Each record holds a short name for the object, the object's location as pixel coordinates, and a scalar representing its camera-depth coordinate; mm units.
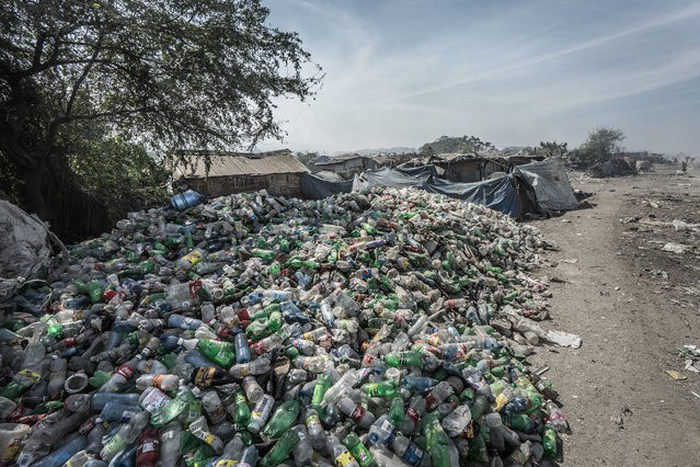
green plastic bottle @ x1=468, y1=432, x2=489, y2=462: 2432
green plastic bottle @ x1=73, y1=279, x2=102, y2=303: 3302
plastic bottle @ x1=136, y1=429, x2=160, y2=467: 1873
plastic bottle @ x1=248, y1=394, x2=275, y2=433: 2152
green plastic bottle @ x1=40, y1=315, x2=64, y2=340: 2767
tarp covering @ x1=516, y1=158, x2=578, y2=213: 11820
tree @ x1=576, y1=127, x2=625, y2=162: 36812
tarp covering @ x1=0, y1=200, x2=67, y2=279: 3492
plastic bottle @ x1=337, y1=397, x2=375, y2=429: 2326
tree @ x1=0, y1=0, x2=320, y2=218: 5016
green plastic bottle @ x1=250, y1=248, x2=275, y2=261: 4582
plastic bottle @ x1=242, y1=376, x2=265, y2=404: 2324
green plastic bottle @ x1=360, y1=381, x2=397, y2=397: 2492
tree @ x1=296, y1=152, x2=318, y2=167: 47138
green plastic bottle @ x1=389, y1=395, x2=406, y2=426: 2334
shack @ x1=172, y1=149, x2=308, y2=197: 10734
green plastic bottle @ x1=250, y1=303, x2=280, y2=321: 3145
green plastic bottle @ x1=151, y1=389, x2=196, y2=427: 2039
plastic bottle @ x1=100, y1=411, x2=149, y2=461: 1928
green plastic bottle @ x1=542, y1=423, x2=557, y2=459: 2656
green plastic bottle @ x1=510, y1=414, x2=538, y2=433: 2760
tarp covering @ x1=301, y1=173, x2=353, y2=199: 11977
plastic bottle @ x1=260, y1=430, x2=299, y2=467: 1997
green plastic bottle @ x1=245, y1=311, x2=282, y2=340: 2898
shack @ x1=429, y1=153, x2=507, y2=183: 17047
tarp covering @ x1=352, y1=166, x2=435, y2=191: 12030
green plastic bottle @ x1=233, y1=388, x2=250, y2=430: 2188
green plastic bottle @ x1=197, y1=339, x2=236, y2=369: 2564
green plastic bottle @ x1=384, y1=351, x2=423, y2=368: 2793
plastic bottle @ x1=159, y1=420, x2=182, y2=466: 1936
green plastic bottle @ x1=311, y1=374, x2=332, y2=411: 2357
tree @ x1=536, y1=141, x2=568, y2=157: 40019
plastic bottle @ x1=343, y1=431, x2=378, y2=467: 2098
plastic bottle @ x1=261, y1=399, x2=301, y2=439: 2146
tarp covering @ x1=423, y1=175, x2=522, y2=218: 11055
